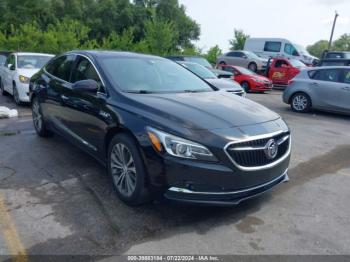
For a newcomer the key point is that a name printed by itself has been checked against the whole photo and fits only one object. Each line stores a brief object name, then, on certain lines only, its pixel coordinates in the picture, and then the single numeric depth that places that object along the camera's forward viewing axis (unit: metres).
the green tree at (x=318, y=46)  97.25
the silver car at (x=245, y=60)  21.14
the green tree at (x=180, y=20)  53.53
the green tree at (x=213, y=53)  29.24
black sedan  3.21
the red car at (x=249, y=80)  16.11
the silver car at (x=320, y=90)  10.02
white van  22.36
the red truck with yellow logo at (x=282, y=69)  18.04
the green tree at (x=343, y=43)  88.62
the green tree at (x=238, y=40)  39.44
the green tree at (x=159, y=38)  26.88
